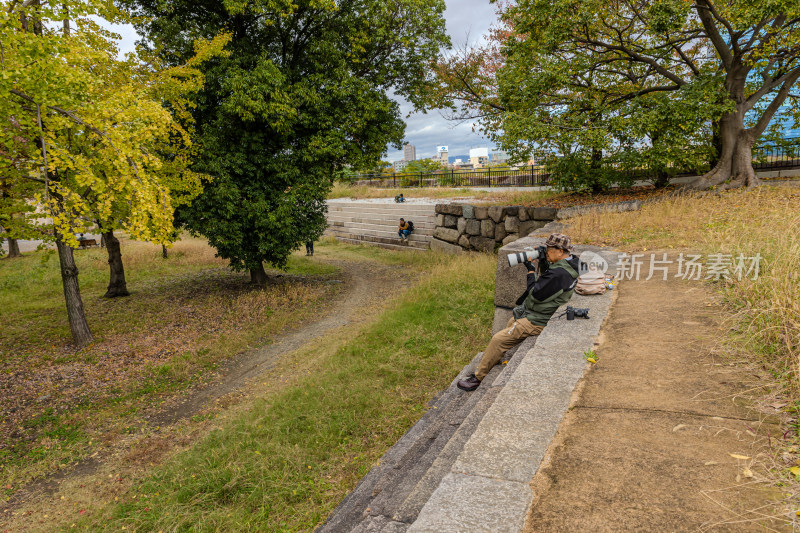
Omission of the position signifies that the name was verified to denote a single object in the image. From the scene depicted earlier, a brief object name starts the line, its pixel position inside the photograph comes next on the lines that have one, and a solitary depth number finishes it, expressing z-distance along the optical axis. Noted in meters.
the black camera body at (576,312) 4.63
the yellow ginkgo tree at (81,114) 5.83
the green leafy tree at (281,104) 10.59
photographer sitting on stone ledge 4.86
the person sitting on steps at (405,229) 18.20
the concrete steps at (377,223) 18.05
